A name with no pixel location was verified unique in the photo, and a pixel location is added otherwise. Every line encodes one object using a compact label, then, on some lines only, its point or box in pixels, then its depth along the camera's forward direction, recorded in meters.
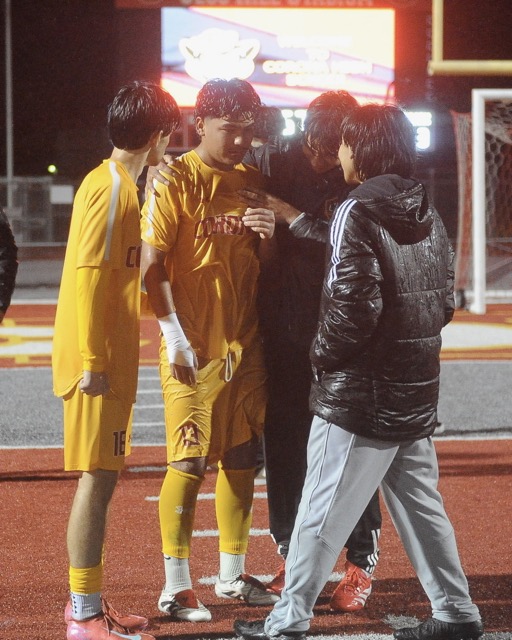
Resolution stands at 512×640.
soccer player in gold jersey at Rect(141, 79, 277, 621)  8.02
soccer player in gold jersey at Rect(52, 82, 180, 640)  7.12
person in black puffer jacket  6.79
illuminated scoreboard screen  48.84
